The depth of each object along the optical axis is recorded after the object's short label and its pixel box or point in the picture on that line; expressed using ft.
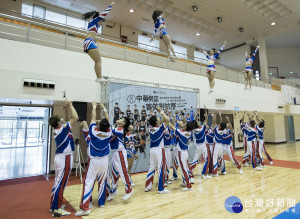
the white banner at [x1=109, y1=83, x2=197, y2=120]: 20.49
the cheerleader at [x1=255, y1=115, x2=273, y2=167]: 23.11
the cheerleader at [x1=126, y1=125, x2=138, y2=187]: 15.99
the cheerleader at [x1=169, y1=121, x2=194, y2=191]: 14.87
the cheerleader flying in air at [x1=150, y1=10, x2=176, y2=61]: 15.21
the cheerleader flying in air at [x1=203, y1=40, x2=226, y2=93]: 22.53
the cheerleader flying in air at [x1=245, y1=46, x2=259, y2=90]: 30.19
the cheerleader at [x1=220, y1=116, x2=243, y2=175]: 20.58
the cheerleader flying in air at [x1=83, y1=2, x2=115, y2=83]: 11.90
